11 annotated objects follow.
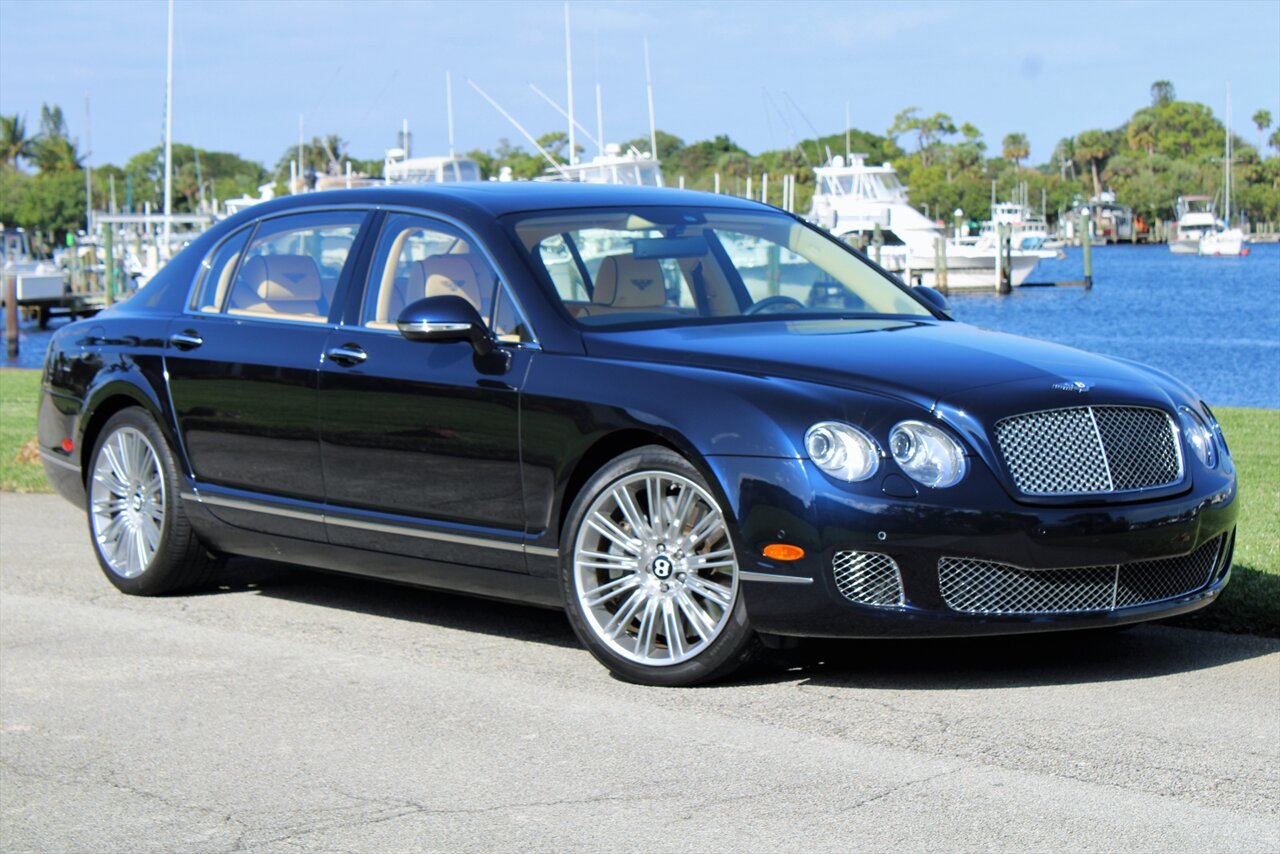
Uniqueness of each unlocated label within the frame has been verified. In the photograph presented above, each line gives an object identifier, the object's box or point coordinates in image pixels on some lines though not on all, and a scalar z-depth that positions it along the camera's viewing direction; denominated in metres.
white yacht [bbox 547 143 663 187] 50.38
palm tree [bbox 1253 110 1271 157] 194.38
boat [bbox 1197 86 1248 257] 122.56
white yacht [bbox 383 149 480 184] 48.97
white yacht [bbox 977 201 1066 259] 88.56
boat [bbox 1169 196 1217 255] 133.88
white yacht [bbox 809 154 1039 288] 72.19
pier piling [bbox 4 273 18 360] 52.96
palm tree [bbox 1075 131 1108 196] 191.88
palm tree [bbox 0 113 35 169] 165.00
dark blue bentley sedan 5.90
